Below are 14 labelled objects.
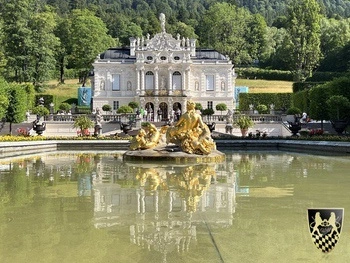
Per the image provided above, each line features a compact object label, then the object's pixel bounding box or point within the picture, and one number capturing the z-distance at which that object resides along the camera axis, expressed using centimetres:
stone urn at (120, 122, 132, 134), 3135
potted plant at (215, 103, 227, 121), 5101
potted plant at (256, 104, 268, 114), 4788
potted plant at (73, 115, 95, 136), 3007
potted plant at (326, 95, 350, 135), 2925
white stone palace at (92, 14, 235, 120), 5322
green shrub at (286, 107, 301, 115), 4288
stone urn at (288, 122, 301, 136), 2877
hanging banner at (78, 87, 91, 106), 5916
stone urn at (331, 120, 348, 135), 2809
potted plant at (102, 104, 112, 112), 5088
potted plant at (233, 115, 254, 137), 3119
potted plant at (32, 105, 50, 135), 3141
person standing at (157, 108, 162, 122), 5052
